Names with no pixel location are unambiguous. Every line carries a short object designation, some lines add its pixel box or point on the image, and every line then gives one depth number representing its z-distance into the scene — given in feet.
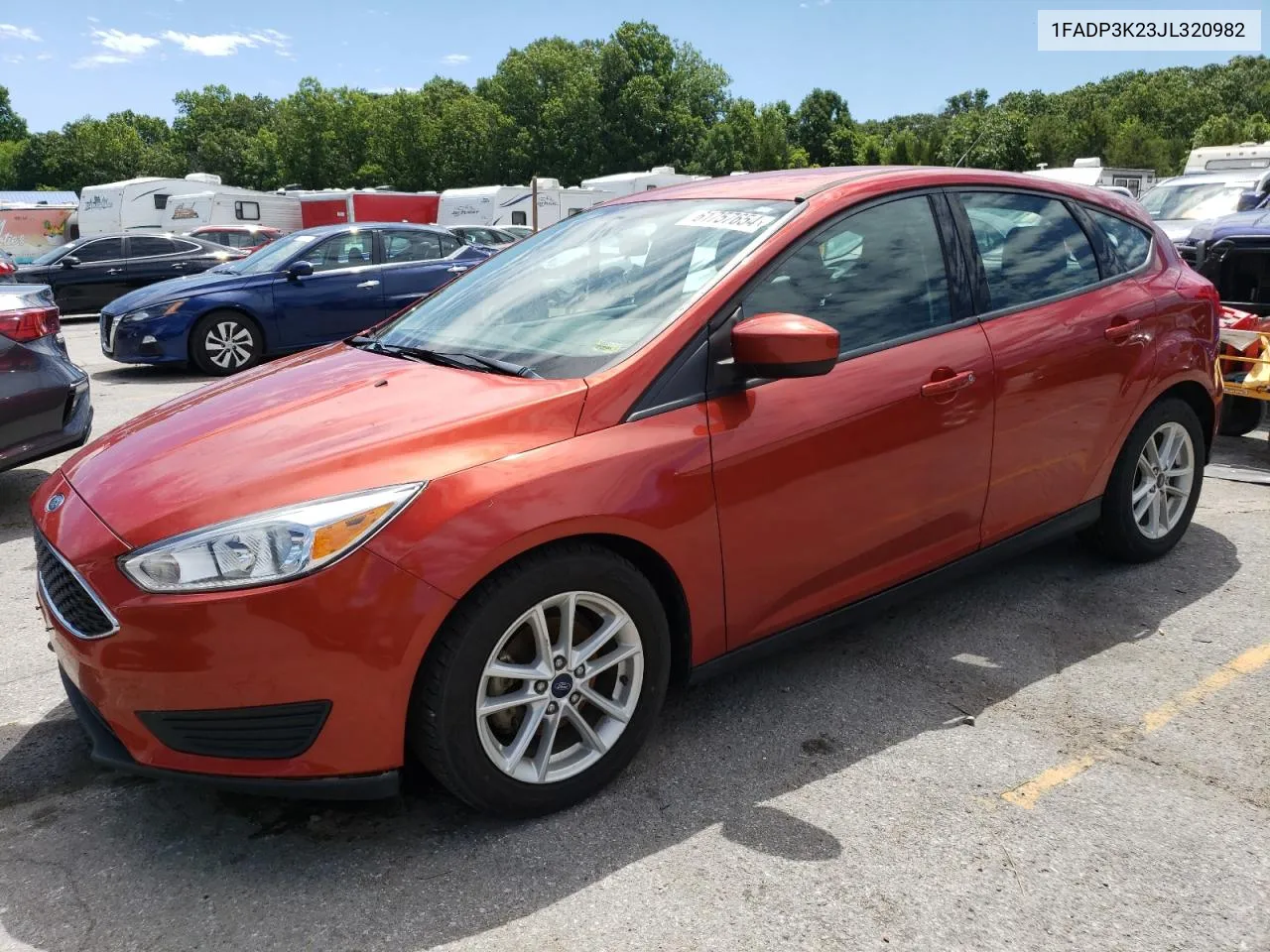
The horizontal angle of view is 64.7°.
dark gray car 16.22
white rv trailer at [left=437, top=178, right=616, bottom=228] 98.37
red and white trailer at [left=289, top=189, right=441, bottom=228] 106.11
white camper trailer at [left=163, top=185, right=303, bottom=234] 101.60
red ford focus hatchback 7.26
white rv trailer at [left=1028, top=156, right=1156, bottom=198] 74.23
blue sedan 32.63
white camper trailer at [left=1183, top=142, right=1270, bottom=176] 64.08
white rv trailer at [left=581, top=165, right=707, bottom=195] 97.09
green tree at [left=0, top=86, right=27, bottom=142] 357.20
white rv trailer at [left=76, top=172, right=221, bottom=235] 100.53
